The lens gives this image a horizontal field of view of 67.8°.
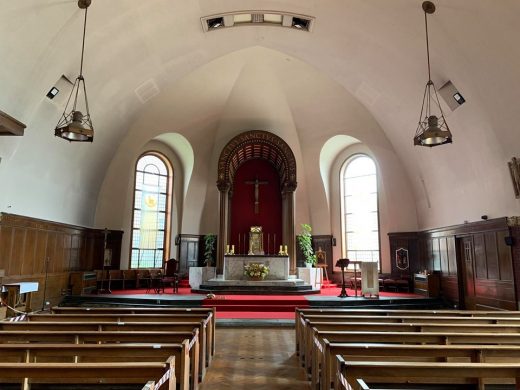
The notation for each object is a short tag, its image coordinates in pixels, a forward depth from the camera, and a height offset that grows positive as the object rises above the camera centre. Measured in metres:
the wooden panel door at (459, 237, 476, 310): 10.20 -0.40
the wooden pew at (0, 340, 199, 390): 3.17 -0.78
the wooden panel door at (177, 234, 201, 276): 14.60 +0.19
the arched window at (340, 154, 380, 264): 14.72 +1.88
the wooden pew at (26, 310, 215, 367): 5.17 -0.83
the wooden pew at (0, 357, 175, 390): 2.51 -0.74
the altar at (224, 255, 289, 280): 12.54 -0.24
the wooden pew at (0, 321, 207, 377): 4.41 -0.80
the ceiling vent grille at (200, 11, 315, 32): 9.32 +5.84
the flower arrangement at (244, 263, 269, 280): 12.18 -0.42
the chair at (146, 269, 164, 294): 12.98 -0.80
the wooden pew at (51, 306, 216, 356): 5.83 -0.84
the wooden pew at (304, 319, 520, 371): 4.41 -0.78
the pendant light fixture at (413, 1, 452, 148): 6.81 +2.20
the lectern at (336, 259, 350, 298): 11.09 -0.14
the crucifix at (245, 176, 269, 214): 15.34 +2.83
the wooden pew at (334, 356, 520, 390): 2.52 -0.73
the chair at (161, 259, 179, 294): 12.16 -0.59
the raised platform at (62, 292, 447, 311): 10.05 -1.16
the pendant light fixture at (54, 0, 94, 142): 6.80 +2.21
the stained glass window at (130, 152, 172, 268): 14.31 +1.68
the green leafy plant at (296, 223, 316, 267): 14.46 +0.52
